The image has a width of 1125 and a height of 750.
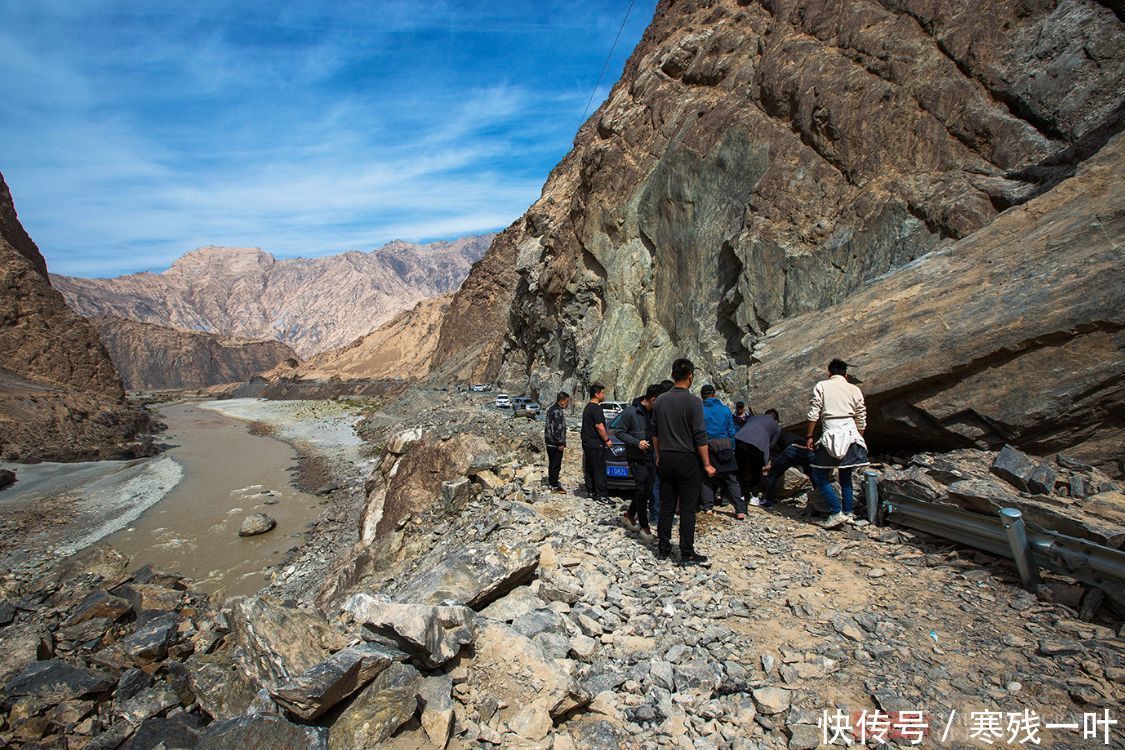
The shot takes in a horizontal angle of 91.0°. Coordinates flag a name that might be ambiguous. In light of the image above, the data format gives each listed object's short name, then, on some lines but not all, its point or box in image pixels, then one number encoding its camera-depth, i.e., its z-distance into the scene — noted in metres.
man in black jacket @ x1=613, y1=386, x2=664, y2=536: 6.38
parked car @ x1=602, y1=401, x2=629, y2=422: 14.45
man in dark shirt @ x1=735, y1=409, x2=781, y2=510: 7.32
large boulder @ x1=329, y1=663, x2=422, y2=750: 3.26
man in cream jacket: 6.17
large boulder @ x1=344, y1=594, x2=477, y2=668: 3.68
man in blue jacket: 7.07
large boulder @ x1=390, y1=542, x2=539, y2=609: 4.84
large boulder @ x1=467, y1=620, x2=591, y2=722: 3.54
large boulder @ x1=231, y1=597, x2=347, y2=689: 4.22
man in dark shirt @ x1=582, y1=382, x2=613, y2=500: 7.86
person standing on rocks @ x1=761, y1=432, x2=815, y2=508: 7.07
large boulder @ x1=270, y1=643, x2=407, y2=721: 3.26
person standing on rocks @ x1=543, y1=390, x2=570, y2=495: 8.74
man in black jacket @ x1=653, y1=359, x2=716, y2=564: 5.14
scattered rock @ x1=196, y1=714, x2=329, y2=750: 3.23
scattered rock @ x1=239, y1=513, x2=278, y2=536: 18.50
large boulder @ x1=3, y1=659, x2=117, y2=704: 6.19
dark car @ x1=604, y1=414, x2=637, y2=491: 8.42
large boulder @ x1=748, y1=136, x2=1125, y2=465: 6.29
